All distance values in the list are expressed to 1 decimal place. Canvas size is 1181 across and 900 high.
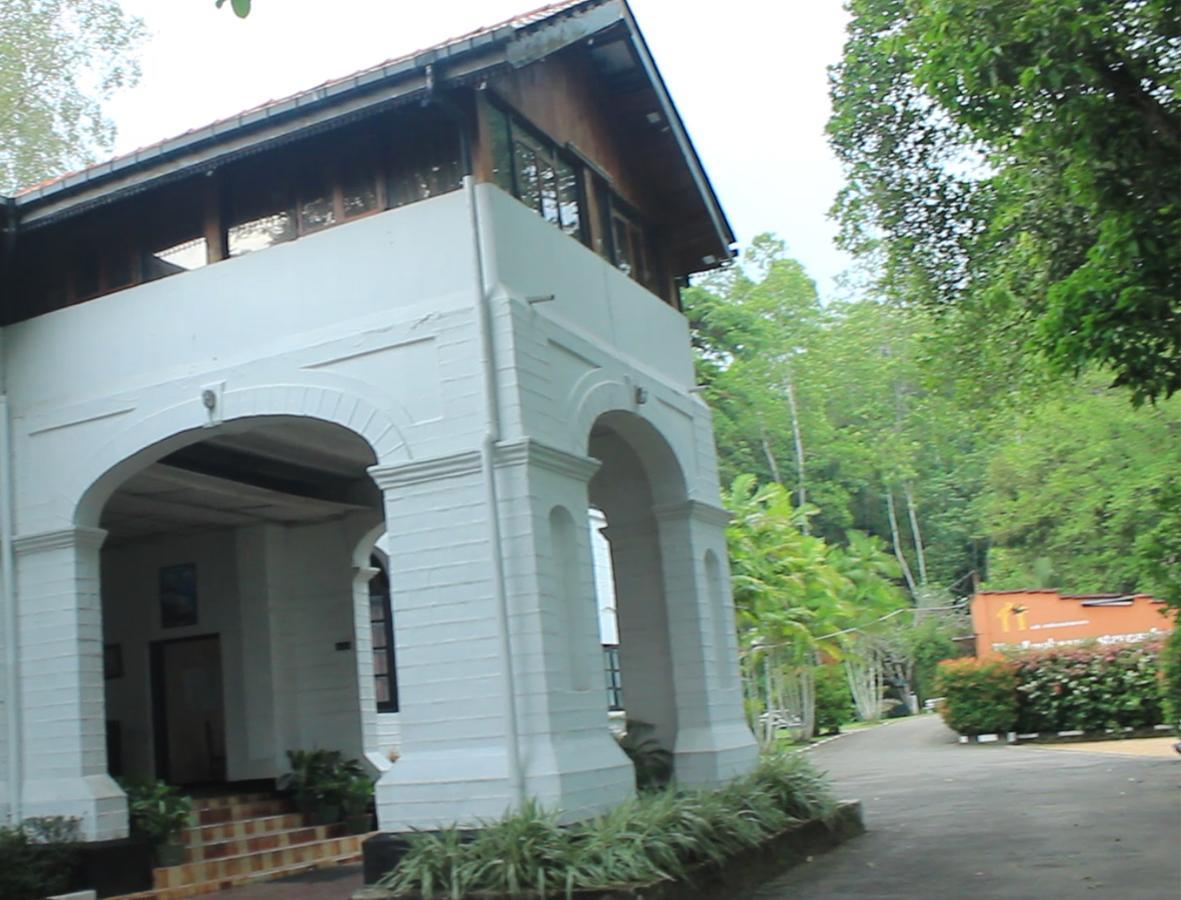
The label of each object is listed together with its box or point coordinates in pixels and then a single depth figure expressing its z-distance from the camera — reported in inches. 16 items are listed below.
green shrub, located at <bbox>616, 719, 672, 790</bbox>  477.4
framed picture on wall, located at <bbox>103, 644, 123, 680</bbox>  604.4
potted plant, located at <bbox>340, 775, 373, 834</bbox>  544.1
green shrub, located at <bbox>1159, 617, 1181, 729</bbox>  630.5
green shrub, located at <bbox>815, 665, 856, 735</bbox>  1159.6
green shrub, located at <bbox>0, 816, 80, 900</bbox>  389.4
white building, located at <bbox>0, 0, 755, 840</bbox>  374.3
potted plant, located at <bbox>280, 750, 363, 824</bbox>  544.1
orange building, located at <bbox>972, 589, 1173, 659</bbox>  1026.7
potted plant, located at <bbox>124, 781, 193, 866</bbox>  432.0
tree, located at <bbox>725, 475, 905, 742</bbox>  953.5
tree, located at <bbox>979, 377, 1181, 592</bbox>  1044.5
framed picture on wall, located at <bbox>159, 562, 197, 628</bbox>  593.9
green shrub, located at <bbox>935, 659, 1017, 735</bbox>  877.8
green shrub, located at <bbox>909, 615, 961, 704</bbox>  1395.2
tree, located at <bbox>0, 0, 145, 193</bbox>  952.9
